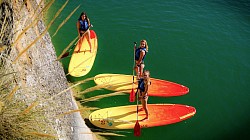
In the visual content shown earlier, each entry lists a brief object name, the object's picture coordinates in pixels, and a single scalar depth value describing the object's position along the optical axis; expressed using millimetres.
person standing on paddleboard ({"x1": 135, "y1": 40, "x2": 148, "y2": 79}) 9203
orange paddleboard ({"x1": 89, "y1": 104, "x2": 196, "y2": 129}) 7977
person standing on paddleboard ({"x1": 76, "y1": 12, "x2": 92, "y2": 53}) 10062
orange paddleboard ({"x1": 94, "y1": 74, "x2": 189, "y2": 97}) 9289
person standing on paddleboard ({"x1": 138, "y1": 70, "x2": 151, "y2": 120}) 7805
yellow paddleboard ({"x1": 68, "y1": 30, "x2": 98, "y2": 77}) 9516
